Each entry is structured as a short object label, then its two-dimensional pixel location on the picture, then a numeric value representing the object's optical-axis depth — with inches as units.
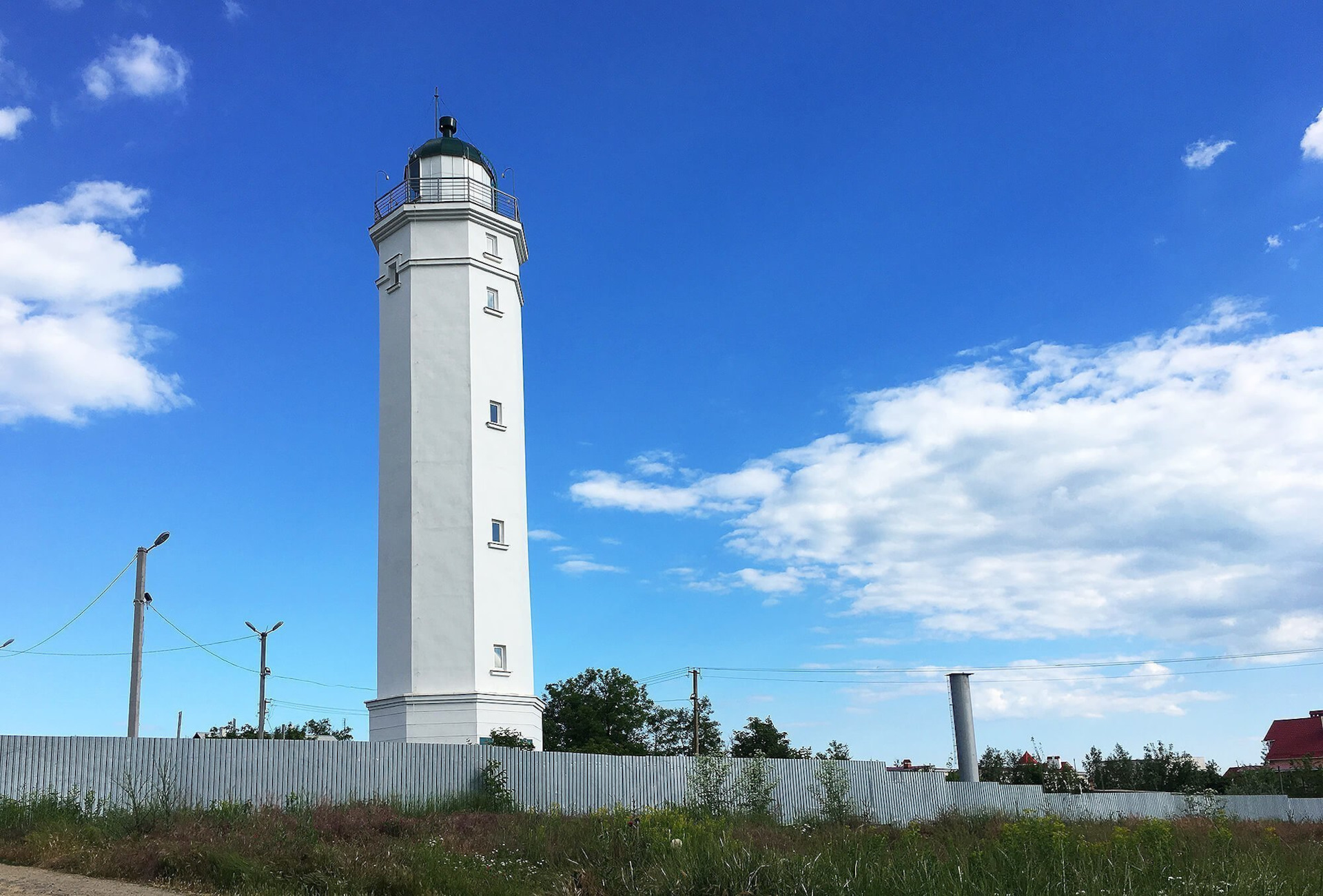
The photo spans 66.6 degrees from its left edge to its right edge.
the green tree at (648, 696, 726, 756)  1648.6
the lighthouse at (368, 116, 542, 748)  956.6
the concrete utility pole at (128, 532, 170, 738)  821.2
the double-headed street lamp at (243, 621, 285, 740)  1222.9
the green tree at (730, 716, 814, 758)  1673.2
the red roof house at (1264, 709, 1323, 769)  2301.9
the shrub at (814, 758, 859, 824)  839.7
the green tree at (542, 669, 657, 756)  1512.1
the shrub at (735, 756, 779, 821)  800.9
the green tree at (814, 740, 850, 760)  1453.5
